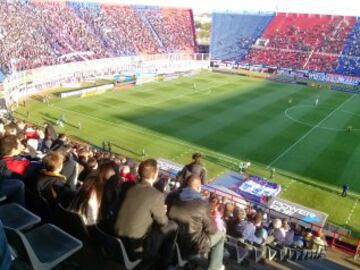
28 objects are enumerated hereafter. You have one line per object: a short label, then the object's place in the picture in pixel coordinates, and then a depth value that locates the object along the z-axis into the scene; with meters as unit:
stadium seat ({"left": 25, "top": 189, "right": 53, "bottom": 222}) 6.92
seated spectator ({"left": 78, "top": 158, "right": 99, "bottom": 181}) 10.23
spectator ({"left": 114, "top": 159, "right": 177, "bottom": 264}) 5.82
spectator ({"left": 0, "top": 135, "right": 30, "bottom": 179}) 7.77
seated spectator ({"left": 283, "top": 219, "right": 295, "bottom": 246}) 12.70
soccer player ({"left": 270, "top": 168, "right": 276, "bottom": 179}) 28.04
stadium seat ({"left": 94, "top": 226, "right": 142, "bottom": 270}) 5.73
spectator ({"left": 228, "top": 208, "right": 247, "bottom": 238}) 10.16
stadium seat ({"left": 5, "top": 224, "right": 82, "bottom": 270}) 5.00
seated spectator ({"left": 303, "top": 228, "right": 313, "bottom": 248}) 14.12
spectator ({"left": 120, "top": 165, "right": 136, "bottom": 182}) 10.71
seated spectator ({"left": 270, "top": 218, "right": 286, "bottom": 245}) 12.33
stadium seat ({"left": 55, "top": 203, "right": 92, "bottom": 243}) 6.23
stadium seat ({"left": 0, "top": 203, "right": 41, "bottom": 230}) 5.59
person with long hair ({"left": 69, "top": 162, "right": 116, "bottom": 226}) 6.38
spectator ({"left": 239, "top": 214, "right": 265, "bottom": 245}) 10.21
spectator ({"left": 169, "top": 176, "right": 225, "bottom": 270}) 6.41
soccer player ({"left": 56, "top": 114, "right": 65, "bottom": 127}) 36.24
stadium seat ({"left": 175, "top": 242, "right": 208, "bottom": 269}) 6.49
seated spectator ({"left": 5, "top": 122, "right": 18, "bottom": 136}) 11.80
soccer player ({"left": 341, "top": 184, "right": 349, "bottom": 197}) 25.47
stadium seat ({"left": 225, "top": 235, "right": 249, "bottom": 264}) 8.80
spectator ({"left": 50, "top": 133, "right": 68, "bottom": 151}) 14.85
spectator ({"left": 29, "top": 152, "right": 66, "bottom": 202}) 6.94
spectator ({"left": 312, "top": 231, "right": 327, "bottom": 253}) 14.17
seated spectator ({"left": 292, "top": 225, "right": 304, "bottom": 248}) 13.37
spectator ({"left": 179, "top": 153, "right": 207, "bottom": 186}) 11.27
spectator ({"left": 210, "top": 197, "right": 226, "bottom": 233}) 7.78
